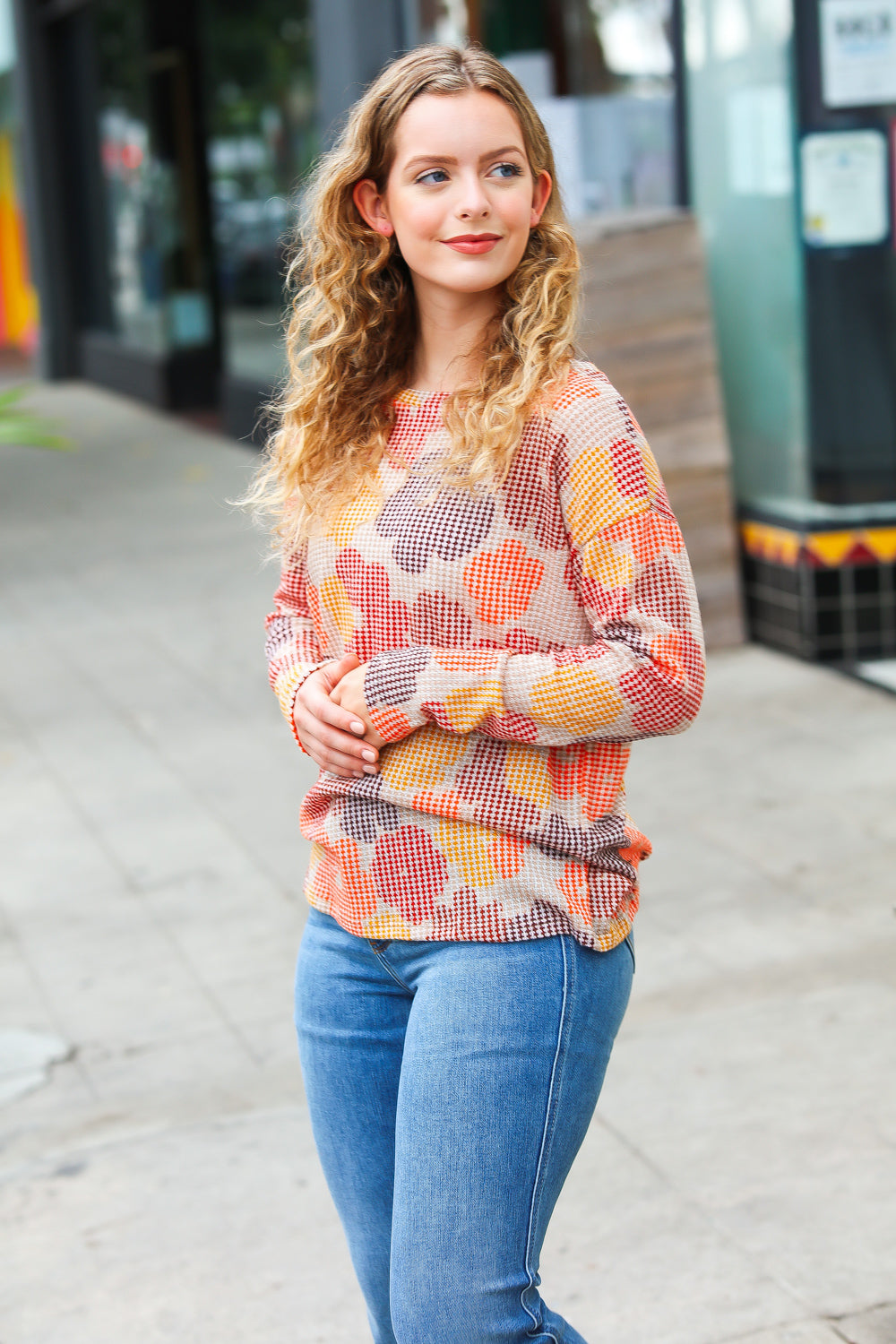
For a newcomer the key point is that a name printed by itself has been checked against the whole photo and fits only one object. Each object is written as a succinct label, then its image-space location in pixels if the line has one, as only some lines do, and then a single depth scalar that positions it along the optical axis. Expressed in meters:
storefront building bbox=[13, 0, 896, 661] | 6.29
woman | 1.82
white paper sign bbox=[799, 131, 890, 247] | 6.27
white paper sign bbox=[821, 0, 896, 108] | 6.17
